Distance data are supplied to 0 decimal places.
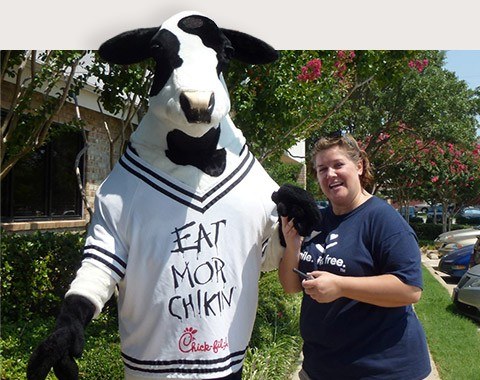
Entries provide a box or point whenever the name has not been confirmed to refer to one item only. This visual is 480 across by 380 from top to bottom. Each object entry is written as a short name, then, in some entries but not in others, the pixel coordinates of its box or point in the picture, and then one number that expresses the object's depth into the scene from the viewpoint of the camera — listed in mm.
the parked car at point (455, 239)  14620
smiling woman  2264
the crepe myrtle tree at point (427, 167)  18047
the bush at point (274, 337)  4875
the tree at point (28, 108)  4531
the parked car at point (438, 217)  34134
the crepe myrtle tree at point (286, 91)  5203
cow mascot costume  2047
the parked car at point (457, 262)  11867
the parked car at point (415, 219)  29339
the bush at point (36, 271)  5344
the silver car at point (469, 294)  7886
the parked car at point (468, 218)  33500
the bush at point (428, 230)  24125
